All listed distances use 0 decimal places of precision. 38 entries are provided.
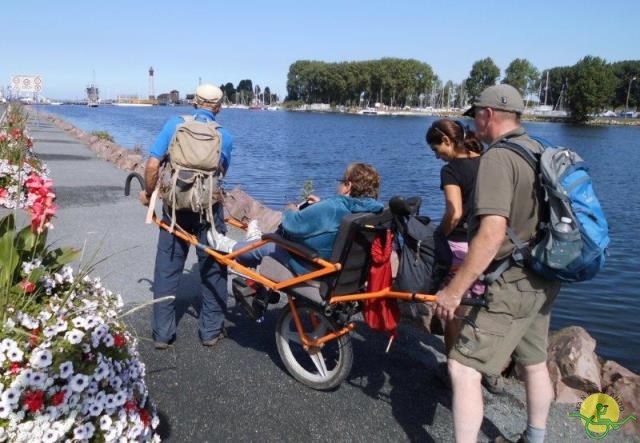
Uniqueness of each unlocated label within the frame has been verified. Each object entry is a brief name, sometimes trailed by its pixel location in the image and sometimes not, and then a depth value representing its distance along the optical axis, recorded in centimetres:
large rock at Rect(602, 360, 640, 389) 447
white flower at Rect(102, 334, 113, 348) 275
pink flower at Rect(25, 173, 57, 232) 308
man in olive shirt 291
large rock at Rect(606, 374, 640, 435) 392
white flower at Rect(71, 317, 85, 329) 268
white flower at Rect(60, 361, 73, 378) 253
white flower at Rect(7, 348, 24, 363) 247
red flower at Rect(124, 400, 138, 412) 282
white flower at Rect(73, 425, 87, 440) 256
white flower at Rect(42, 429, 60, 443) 247
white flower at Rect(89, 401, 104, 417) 263
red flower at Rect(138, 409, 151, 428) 294
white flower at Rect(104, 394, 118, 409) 268
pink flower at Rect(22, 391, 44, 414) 247
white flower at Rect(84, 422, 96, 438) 258
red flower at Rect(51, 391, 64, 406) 254
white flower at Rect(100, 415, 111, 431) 266
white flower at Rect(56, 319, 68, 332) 265
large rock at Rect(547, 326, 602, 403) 424
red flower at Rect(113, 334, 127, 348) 284
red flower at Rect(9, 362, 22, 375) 248
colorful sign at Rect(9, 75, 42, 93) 1818
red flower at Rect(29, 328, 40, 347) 257
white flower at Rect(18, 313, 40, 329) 263
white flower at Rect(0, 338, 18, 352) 248
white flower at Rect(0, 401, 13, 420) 241
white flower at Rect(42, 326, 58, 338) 261
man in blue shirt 443
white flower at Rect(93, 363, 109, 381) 264
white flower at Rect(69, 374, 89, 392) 255
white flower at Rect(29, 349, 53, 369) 249
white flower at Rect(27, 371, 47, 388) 247
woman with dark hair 391
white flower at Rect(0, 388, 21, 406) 241
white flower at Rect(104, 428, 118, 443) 266
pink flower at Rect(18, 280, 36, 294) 289
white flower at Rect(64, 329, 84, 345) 261
